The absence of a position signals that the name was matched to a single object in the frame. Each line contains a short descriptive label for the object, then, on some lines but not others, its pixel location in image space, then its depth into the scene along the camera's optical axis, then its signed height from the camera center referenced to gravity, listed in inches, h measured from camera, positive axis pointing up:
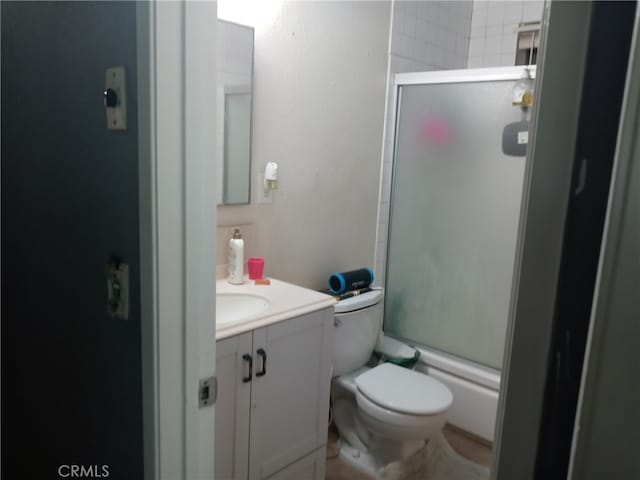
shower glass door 90.0 -10.5
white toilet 75.7 -36.8
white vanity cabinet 59.6 -31.6
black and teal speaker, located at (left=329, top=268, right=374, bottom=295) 88.8 -22.0
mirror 71.7 +5.9
